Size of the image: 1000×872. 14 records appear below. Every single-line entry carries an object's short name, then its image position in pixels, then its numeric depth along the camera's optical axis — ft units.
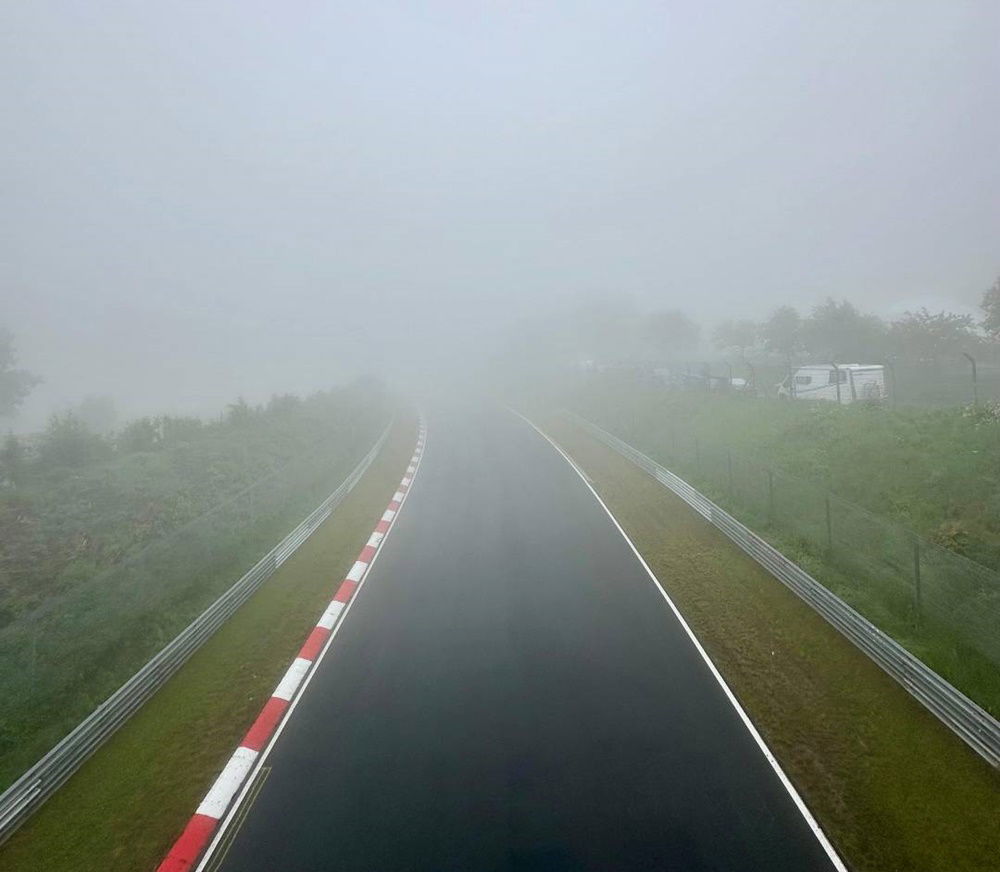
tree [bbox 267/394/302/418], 117.19
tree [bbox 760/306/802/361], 168.04
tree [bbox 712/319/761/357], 215.31
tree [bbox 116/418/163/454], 78.68
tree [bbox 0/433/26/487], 63.98
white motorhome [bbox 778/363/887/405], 93.40
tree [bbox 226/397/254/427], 100.89
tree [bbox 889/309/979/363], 124.16
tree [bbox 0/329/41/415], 155.63
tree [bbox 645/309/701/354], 230.07
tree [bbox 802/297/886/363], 145.69
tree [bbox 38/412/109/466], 69.56
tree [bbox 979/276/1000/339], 100.43
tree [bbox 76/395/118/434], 188.03
